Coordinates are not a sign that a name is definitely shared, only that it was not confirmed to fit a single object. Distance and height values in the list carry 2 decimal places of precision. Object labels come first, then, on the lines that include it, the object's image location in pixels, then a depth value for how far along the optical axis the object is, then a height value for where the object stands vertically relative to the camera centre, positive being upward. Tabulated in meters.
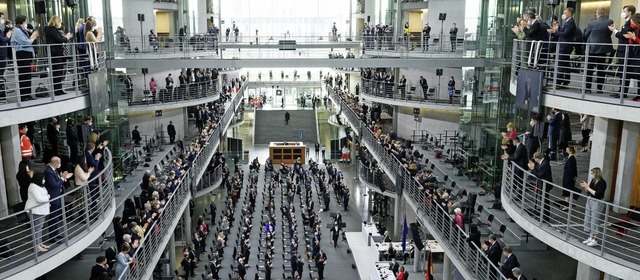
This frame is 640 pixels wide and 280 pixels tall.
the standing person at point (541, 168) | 7.56 -1.65
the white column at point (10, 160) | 8.20 -1.75
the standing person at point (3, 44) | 6.79 -0.04
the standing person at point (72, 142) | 9.30 -1.66
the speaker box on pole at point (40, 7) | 9.14 +0.55
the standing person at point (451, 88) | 19.66 -1.50
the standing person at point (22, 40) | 7.18 +0.01
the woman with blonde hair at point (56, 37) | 7.60 +0.06
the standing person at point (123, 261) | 7.91 -3.09
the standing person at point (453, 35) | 18.95 +0.34
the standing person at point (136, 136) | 19.11 -3.19
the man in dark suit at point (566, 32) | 7.39 +0.19
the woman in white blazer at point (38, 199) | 6.22 -1.76
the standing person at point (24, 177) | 6.67 -1.61
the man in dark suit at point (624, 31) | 6.62 +0.19
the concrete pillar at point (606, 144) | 7.74 -1.35
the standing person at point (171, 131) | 20.47 -3.23
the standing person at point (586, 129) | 11.27 -1.70
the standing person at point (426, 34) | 19.53 +0.38
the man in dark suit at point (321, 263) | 15.50 -6.03
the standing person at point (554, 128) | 9.79 -1.43
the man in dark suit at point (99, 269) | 7.33 -2.98
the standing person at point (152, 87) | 20.06 -1.60
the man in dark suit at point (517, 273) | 7.33 -2.96
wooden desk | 31.14 -6.05
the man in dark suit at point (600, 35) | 6.97 +0.14
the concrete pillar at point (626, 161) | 7.38 -1.51
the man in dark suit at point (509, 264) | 7.86 -3.05
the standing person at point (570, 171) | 7.24 -1.61
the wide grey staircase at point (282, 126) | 38.28 -5.86
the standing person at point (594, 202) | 6.43 -1.81
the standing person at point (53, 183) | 6.59 -1.66
